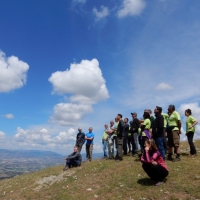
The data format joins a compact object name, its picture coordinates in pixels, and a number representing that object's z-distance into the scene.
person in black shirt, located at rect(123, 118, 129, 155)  17.75
